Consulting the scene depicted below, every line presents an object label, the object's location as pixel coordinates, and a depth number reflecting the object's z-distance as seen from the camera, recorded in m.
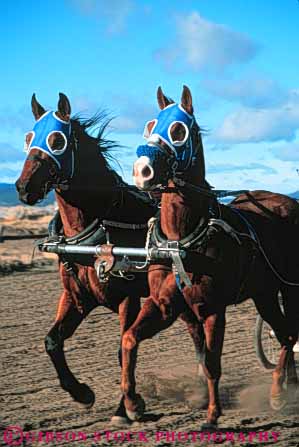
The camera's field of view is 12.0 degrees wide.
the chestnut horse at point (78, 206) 10.19
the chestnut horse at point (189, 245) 9.39
